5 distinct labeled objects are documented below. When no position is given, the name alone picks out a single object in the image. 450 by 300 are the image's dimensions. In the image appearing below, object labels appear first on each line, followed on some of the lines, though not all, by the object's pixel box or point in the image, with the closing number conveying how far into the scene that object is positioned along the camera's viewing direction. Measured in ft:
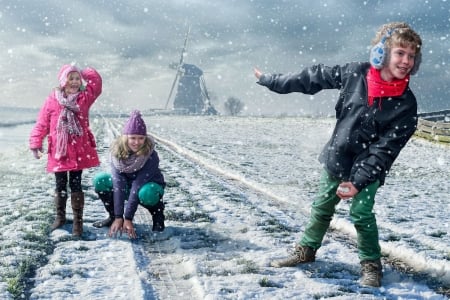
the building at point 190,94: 329.11
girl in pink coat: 15.39
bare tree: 430.61
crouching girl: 15.17
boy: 10.96
